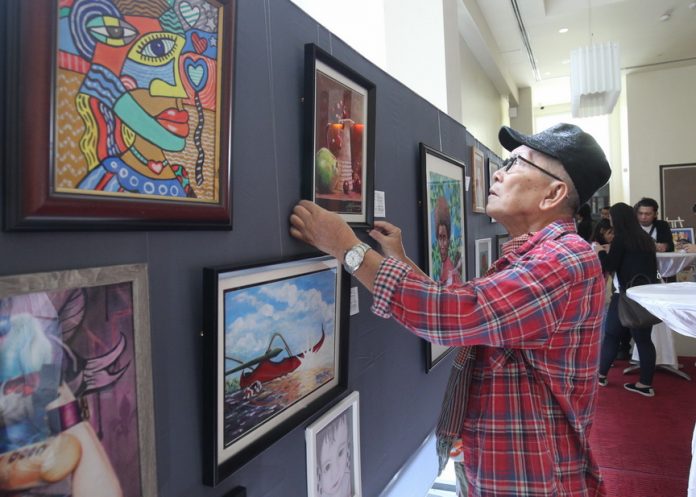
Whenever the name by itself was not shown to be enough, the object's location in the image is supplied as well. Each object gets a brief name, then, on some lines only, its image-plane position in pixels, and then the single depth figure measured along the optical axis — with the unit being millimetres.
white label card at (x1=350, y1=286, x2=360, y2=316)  1533
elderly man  1016
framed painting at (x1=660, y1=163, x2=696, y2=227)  8461
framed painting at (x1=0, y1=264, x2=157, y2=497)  586
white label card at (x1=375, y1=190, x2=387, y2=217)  1698
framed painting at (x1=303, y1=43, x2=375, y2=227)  1240
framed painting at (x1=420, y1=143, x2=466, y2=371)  2139
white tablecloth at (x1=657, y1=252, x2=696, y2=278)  5176
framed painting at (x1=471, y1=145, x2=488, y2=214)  3062
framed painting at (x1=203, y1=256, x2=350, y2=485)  916
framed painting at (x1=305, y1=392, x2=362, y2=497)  1264
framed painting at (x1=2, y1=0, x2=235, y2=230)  593
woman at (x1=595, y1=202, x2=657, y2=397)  4043
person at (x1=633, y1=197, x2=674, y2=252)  5414
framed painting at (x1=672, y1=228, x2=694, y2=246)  7723
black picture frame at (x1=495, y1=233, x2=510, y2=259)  3680
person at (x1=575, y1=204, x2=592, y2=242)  5758
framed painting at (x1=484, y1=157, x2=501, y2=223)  3532
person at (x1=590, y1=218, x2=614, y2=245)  5816
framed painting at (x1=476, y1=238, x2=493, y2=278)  3122
